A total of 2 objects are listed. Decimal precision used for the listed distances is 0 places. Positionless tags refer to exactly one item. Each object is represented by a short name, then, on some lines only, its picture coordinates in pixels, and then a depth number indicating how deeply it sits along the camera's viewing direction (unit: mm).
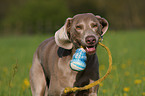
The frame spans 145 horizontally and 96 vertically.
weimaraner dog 4915
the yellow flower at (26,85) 8080
